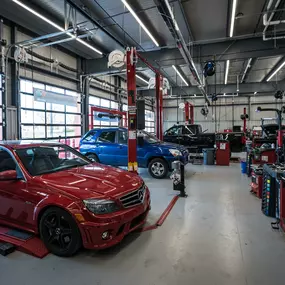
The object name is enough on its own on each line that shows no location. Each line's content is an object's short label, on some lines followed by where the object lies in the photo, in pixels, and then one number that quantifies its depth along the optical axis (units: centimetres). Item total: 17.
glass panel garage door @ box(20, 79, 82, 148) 848
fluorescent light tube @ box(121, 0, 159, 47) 533
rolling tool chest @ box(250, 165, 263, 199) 488
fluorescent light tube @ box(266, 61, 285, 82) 1253
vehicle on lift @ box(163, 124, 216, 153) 1095
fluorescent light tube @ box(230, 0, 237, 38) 594
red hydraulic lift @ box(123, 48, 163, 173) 565
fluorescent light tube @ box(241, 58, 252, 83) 1218
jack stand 501
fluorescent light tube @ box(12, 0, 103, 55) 595
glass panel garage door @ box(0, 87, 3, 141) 741
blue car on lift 676
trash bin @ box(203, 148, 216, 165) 978
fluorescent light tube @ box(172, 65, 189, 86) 1319
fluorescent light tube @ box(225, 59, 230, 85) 1252
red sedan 254
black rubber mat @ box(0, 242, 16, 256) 271
